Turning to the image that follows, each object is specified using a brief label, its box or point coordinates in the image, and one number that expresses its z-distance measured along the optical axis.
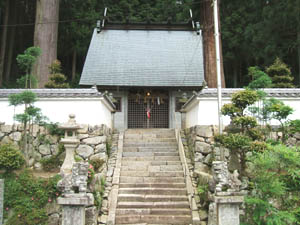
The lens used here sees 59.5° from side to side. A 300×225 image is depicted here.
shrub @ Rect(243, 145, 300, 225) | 5.91
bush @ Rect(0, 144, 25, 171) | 7.46
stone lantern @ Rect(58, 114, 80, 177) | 7.23
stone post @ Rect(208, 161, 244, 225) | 5.72
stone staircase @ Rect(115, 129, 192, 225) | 7.08
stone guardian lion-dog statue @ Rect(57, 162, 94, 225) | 5.63
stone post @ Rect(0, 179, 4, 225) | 5.00
